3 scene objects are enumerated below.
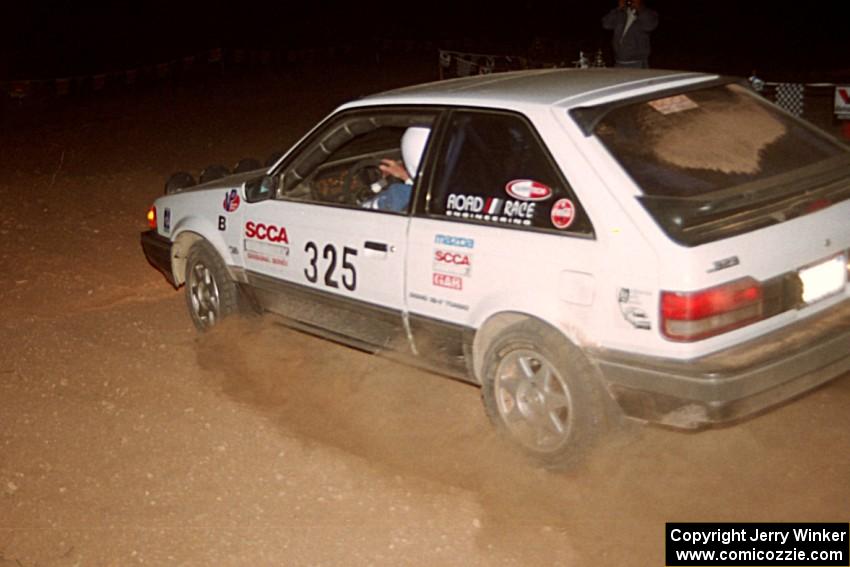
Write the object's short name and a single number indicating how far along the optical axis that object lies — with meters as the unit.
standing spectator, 11.06
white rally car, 4.09
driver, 5.29
